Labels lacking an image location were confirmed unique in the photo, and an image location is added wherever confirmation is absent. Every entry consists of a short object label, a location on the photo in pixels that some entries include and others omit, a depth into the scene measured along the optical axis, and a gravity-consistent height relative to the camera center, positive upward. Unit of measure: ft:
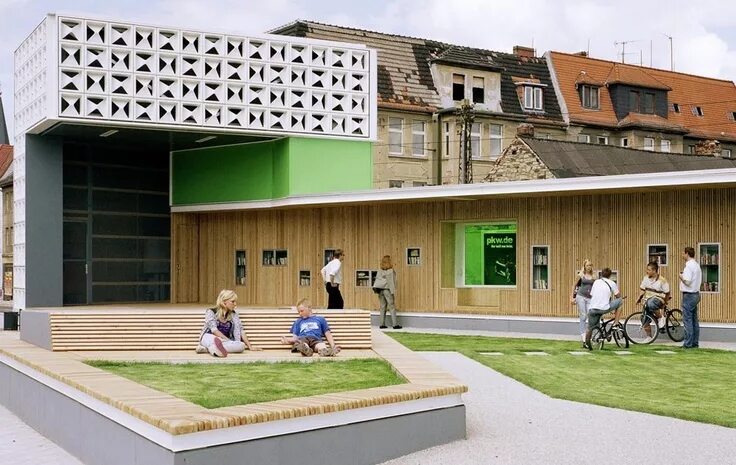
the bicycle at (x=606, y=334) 63.62 -4.53
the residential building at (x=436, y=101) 157.99 +23.65
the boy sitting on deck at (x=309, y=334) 47.57 -3.35
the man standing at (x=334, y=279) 82.07 -1.58
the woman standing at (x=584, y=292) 67.56 -2.19
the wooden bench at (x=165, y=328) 48.21 -3.12
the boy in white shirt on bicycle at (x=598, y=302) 62.23 -2.59
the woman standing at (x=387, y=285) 83.71 -2.07
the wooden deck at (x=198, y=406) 27.04 -3.90
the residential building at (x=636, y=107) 181.57 +25.67
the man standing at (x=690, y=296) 65.31 -2.43
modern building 85.51 +10.38
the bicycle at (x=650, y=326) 68.28 -4.40
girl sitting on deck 47.62 -3.17
